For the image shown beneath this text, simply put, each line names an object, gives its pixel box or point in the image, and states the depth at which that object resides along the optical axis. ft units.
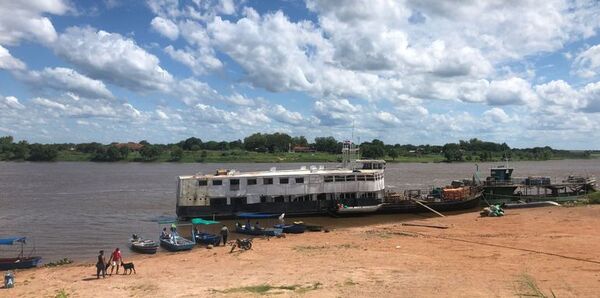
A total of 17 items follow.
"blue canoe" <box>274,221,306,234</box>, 133.39
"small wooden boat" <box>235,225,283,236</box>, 129.29
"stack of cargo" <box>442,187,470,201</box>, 168.76
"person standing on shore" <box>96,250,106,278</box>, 87.51
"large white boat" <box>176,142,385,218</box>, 153.58
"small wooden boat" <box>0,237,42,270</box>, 100.48
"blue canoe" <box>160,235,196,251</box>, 114.93
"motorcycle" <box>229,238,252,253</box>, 108.58
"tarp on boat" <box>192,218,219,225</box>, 134.90
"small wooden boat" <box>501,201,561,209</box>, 169.58
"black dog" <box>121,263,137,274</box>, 89.66
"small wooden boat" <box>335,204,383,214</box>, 157.89
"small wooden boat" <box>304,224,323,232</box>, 136.36
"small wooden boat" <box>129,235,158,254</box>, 114.62
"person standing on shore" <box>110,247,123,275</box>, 90.65
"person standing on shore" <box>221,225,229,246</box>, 116.98
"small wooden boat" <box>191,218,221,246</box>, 119.14
